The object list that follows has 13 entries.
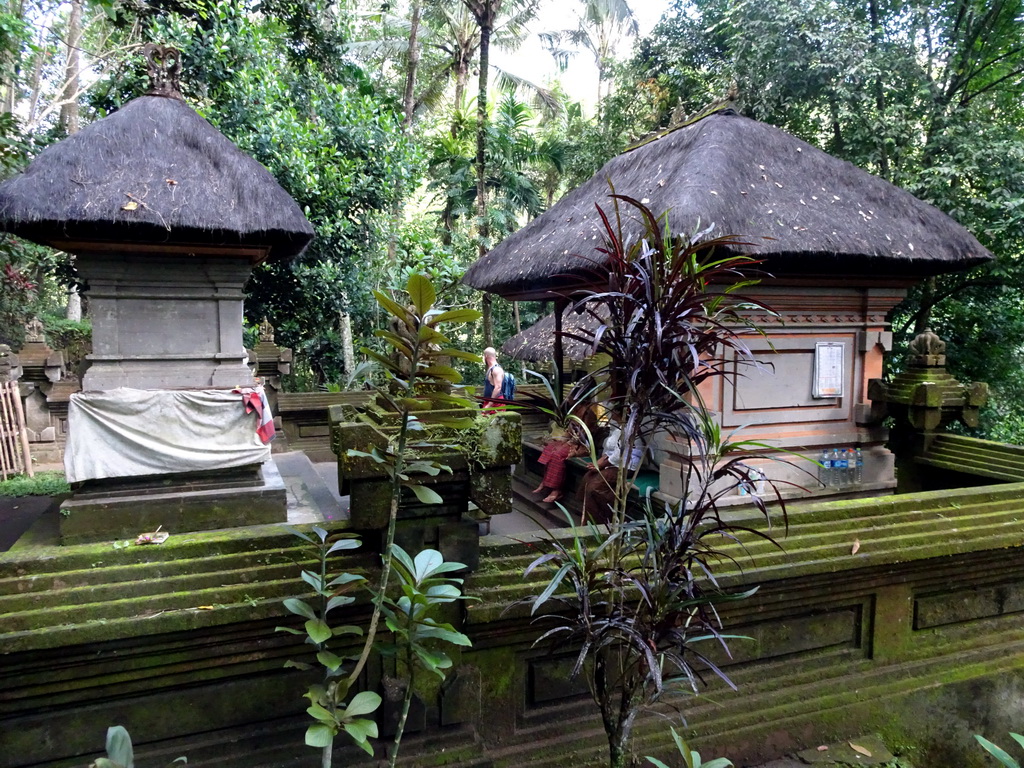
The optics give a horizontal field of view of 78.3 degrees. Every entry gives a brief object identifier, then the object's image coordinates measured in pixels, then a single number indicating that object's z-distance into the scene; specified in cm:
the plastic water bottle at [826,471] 560
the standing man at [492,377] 725
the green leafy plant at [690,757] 192
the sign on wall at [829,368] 548
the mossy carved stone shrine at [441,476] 262
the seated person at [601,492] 467
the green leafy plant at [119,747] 161
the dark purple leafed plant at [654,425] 223
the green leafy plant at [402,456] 186
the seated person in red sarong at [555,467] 615
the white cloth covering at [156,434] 370
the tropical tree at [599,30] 1822
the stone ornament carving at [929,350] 591
